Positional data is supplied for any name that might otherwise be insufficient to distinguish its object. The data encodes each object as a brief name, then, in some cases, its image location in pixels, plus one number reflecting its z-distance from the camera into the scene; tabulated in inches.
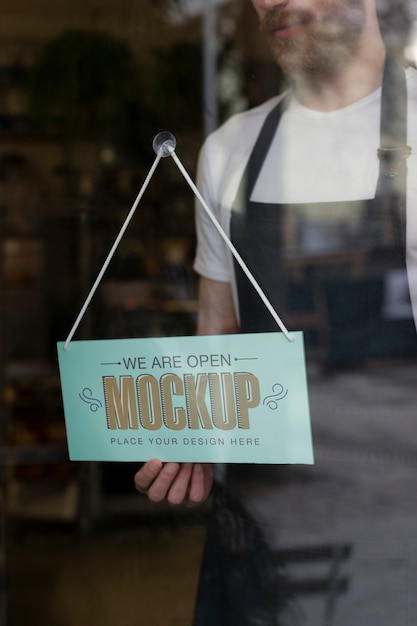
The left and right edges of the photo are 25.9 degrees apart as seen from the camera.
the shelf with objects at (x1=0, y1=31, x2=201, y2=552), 81.9
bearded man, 40.7
